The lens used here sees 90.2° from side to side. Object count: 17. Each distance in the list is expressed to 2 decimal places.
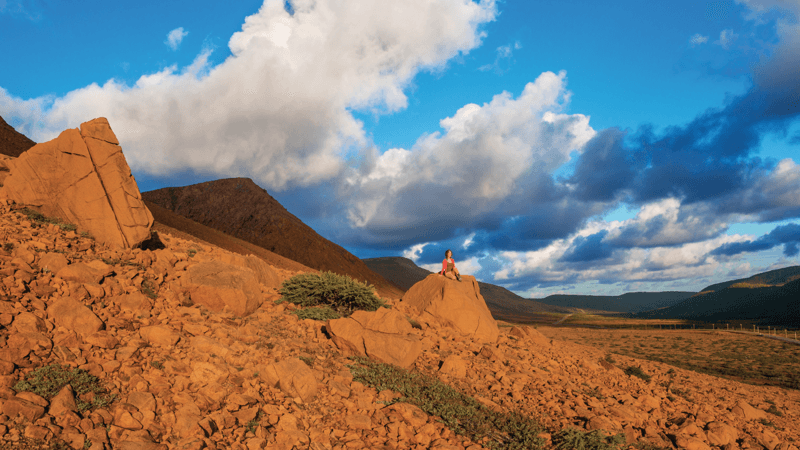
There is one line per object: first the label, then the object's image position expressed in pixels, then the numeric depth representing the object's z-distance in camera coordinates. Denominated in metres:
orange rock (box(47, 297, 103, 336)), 6.71
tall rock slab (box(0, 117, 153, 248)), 11.16
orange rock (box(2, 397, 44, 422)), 4.75
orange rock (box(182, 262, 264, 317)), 9.50
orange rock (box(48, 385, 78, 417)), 5.02
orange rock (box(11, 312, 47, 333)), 6.19
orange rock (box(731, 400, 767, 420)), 10.51
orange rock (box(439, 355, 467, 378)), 9.09
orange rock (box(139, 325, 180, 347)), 7.14
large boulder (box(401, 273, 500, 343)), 13.15
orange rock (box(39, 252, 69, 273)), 8.16
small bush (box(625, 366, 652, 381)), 12.63
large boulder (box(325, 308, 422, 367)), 8.99
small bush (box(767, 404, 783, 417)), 12.56
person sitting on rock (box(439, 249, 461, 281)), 15.20
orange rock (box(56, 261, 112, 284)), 8.08
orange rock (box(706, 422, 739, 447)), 8.19
